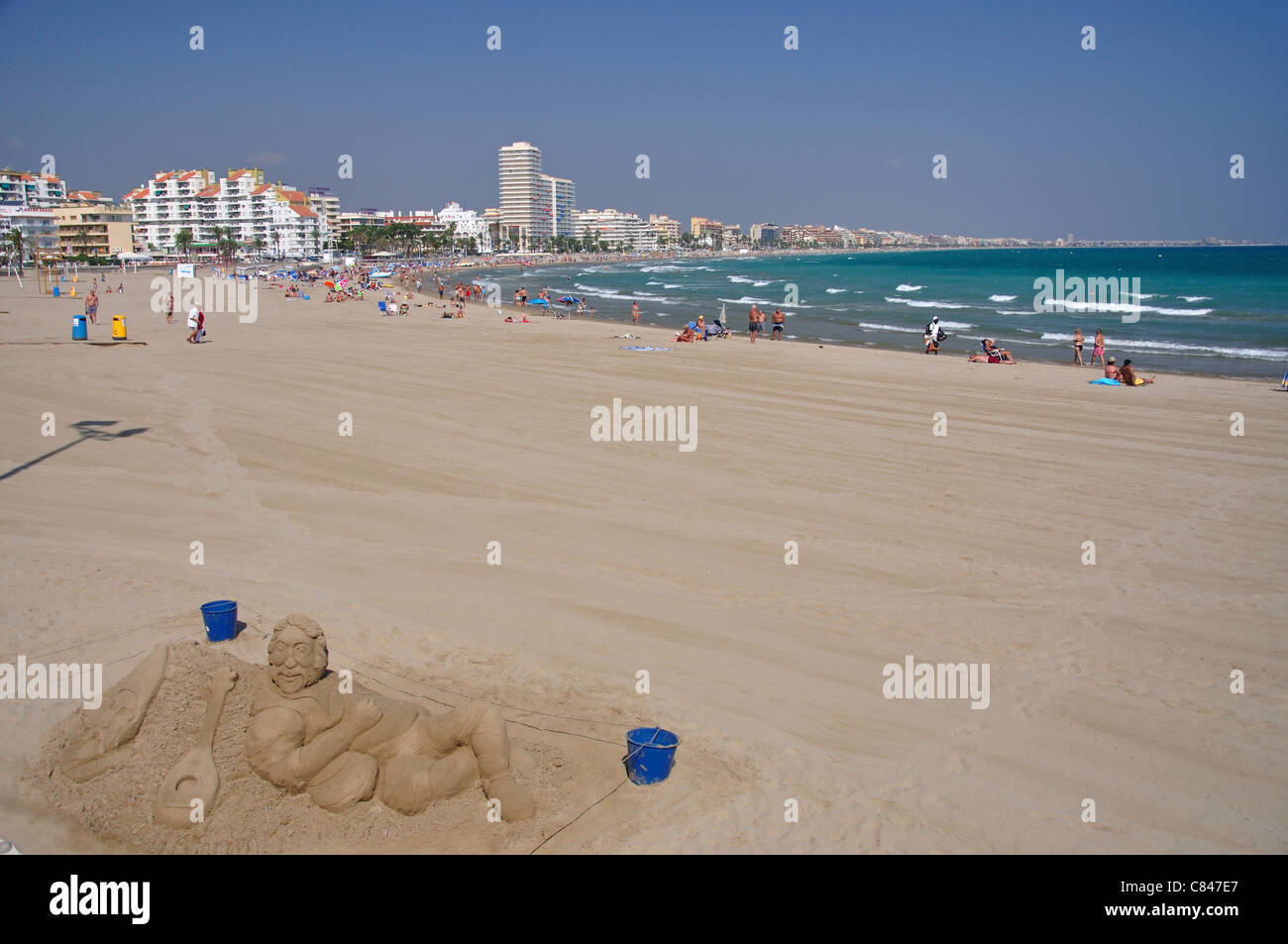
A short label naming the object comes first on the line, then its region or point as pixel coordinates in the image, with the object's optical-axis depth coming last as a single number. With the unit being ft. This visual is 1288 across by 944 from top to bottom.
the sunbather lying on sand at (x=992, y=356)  86.69
